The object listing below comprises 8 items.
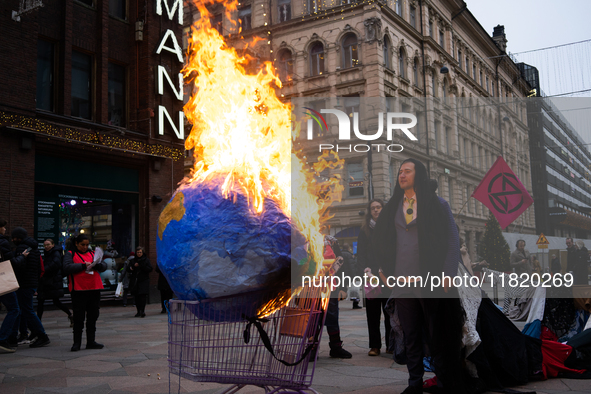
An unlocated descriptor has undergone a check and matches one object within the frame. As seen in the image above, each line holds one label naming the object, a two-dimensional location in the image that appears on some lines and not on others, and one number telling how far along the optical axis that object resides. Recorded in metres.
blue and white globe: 3.22
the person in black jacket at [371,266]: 5.70
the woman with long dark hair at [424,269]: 4.20
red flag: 4.92
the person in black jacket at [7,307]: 7.44
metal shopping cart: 3.25
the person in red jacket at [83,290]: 7.51
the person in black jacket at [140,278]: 12.73
